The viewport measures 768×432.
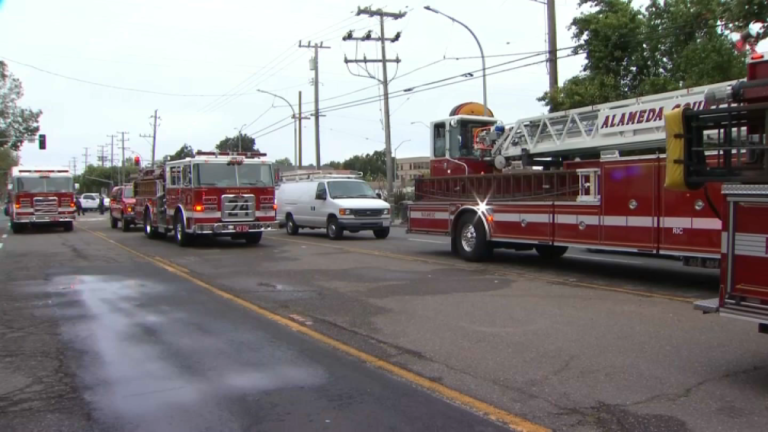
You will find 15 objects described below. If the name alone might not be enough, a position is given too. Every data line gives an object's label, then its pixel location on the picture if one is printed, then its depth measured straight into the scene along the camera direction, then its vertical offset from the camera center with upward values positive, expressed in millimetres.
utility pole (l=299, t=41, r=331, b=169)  40156 +6463
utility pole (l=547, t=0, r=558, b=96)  20641 +4729
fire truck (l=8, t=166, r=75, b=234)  26688 -46
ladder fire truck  10016 +58
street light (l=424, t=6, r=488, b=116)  24108 +6028
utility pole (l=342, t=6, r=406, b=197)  32375 +7174
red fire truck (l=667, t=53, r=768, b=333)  5148 +153
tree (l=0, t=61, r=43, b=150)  70062 +8904
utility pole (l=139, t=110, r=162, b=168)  73812 +6888
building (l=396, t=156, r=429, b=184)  125438 +5680
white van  21047 -423
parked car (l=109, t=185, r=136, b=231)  27370 -526
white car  64562 -640
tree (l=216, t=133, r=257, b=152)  81006 +6495
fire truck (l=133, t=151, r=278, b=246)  17844 -38
